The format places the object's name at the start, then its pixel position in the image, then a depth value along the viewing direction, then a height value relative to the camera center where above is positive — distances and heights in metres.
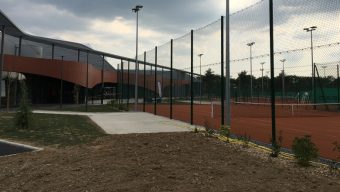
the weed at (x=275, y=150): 8.38 -1.09
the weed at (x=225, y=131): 10.93 -0.89
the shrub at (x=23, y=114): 14.05 -0.52
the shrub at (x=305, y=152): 7.29 -0.99
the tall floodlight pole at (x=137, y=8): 30.67 +7.39
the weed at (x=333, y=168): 6.74 -1.23
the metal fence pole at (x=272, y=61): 9.31 +0.95
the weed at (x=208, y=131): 11.72 -0.95
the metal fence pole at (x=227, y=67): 12.23 +1.06
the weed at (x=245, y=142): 9.73 -1.08
